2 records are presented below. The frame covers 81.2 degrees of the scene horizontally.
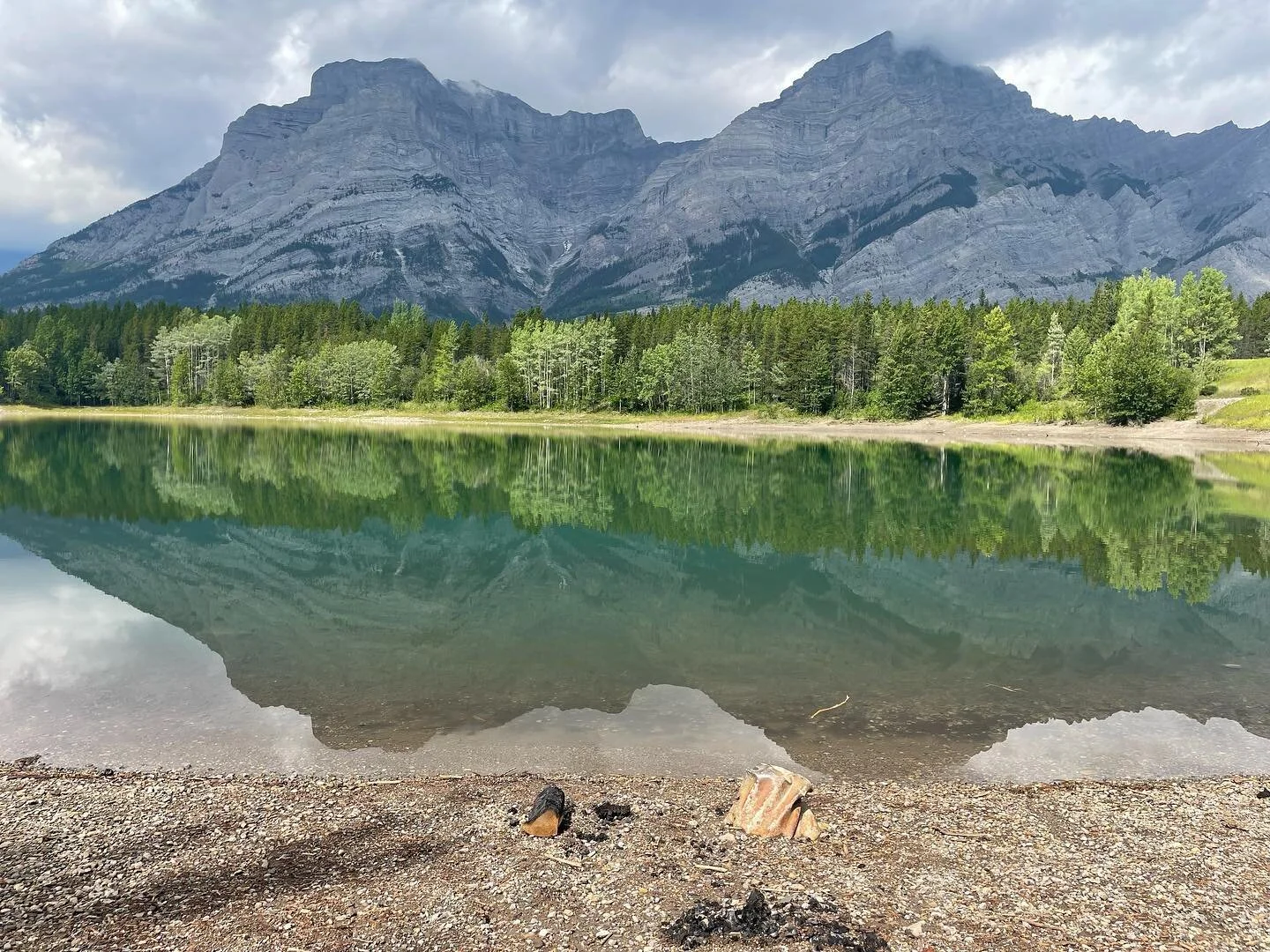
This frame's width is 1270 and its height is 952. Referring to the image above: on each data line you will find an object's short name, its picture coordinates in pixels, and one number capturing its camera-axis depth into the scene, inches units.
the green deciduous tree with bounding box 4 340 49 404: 6840.6
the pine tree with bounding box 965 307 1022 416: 4891.7
